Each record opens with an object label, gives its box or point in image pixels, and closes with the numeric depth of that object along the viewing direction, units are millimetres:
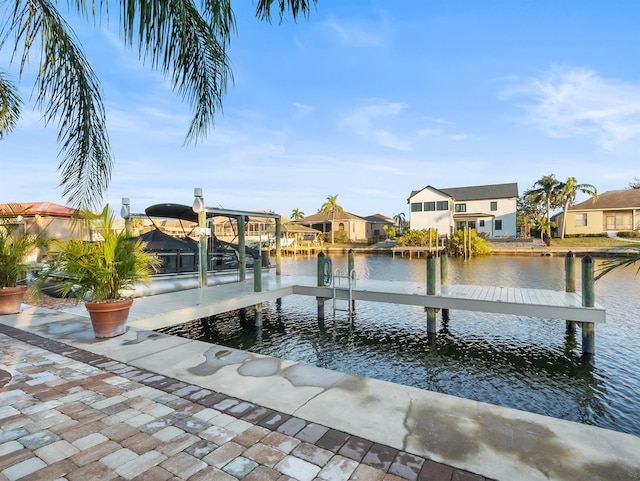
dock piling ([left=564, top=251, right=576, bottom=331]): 8172
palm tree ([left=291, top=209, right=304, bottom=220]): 73062
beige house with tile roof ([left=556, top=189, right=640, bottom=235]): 35281
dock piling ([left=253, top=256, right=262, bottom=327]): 9023
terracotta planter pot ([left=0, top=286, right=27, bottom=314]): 6675
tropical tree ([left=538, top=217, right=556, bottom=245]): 37425
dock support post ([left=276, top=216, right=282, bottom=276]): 12484
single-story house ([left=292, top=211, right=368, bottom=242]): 50531
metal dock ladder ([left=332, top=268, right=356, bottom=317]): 9523
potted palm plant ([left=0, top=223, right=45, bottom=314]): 6668
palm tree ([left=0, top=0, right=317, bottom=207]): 2244
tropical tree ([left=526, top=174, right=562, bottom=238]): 39688
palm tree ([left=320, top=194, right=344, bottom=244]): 51500
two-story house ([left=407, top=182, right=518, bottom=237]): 39812
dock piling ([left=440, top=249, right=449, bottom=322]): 9657
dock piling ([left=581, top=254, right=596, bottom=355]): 6688
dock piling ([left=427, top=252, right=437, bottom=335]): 8281
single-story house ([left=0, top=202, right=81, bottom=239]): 13695
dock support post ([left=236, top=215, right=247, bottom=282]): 10922
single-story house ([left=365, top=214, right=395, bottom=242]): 55625
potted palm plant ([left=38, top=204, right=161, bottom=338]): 4910
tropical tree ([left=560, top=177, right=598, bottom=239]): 36825
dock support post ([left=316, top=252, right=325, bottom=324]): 9980
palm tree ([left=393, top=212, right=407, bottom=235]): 51981
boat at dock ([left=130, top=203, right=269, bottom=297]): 9938
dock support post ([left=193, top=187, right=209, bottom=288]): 9287
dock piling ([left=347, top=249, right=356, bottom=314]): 9672
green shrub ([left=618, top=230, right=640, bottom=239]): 31094
